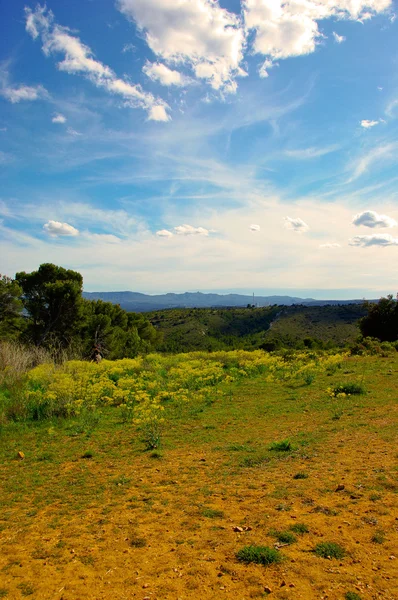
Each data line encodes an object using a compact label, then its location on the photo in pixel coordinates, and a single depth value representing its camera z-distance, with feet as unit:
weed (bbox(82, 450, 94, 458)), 23.76
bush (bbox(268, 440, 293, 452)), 22.47
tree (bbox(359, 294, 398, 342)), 101.24
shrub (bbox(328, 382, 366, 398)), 36.84
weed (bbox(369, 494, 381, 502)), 14.85
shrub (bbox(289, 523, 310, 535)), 12.87
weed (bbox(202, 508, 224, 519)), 14.73
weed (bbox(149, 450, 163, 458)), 23.26
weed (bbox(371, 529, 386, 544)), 11.98
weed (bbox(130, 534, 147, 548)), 12.98
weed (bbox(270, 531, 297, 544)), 12.34
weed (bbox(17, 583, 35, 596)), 10.78
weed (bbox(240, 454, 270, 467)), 20.63
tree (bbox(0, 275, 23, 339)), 71.77
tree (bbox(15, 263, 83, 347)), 78.02
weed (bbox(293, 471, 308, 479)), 17.92
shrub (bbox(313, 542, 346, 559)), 11.46
